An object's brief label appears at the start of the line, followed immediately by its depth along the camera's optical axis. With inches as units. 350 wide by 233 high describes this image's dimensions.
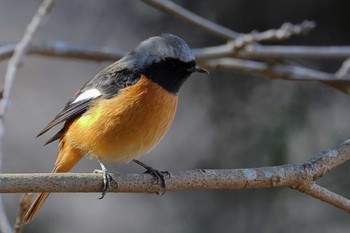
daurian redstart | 339.3
